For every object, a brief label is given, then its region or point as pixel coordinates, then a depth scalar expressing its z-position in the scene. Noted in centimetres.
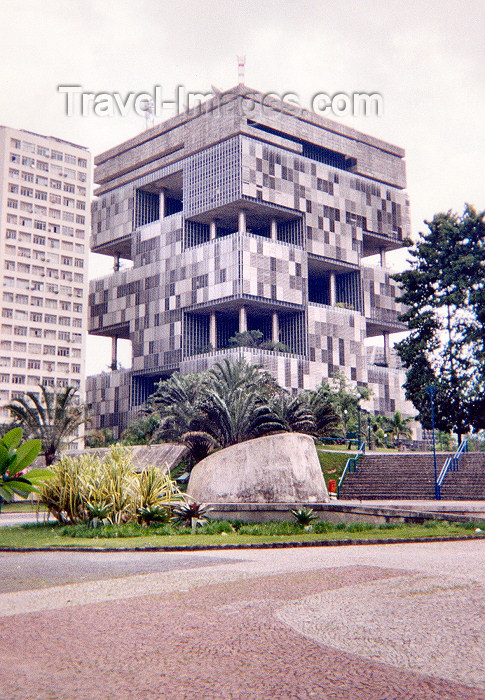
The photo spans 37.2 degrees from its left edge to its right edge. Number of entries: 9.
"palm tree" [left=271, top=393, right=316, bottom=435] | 4123
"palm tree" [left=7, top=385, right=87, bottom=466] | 4394
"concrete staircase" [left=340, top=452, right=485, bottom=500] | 3448
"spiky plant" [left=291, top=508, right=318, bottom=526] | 1927
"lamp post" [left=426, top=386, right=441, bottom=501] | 3256
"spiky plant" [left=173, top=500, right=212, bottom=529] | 1930
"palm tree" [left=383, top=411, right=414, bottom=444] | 7688
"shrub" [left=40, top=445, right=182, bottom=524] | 1947
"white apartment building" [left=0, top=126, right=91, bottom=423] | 10462
